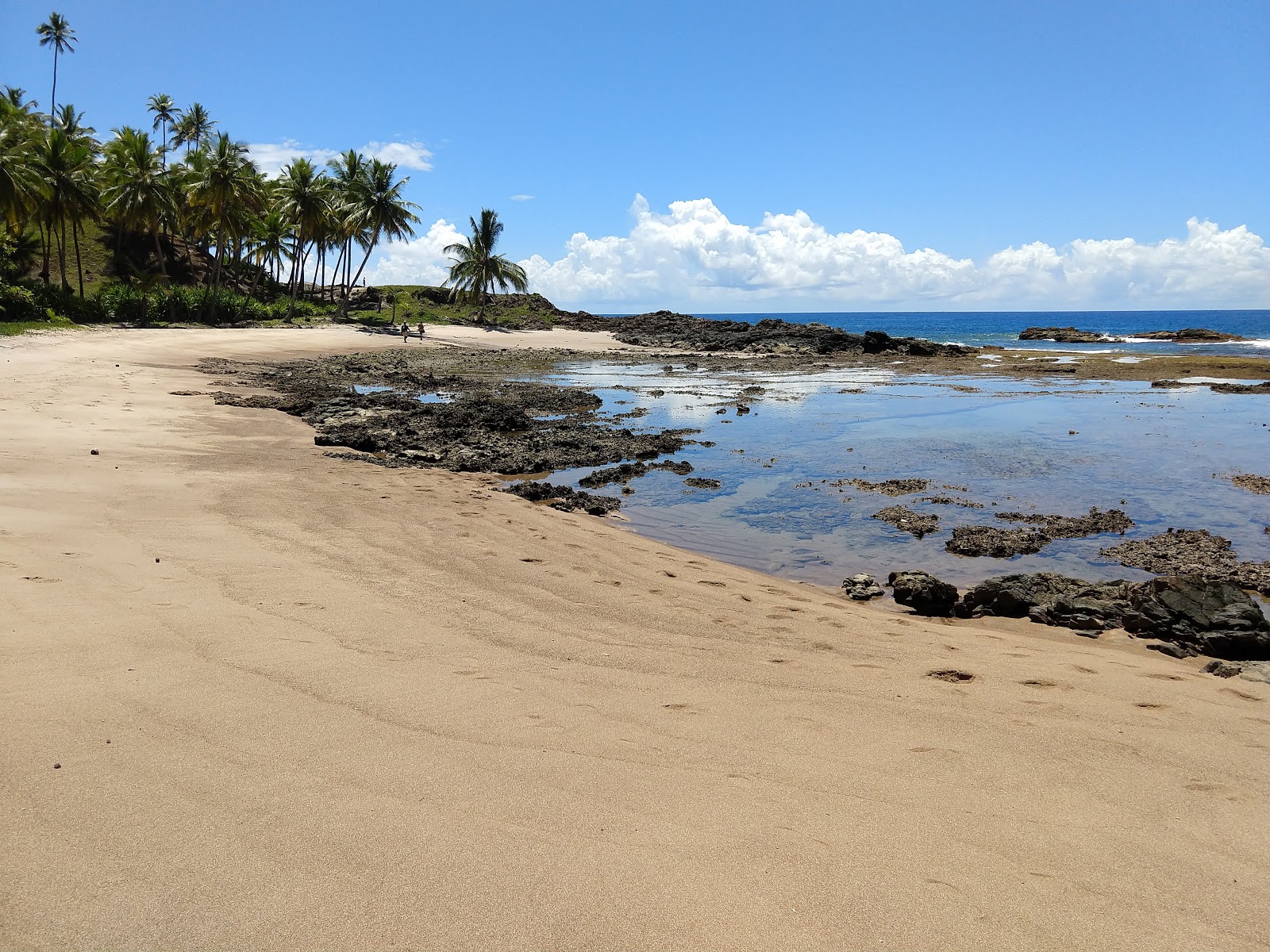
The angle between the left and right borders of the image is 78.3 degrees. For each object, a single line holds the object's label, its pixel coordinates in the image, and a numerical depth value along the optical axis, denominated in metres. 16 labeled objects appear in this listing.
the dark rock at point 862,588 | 8.19
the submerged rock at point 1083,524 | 10.88
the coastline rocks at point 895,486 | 13.49
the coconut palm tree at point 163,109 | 84.44
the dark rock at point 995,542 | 9.99
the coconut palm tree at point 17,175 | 37.34
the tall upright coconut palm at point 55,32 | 77.81
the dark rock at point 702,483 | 13.69
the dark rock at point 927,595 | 7.63
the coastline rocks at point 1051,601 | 7.30
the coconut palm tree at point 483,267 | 65.69
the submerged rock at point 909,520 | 11.05
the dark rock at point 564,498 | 11.42
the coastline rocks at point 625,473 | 13.49
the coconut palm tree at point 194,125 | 74.44
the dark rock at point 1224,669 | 5.91
